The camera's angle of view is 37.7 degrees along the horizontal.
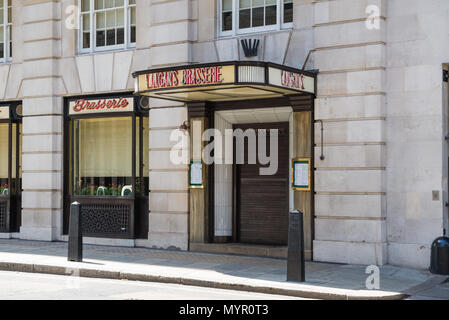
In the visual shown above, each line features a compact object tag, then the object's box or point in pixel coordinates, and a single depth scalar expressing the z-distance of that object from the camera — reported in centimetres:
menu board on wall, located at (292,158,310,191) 1282
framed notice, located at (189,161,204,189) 1409
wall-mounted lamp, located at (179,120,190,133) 1430
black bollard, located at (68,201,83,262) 1237
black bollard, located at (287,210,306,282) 1016
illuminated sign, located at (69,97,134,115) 1535
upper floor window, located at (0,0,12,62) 1748
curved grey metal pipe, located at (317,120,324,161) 1267
